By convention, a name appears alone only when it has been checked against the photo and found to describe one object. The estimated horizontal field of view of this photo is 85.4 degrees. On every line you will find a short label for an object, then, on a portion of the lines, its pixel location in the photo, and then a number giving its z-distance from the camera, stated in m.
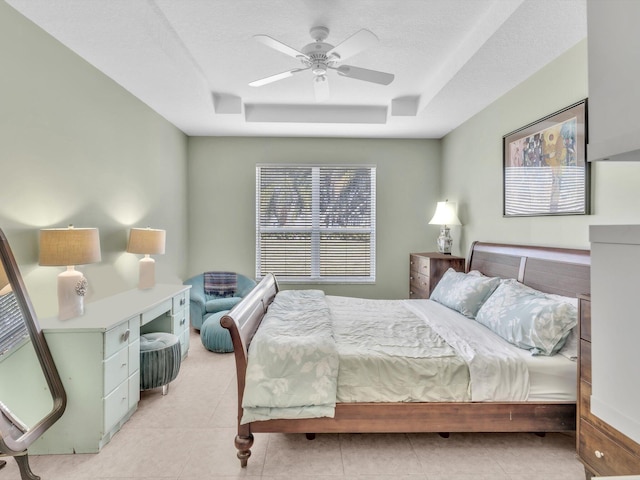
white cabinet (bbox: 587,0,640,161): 0.62
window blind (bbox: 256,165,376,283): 4.92
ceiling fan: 2.18
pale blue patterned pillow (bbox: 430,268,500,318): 2.87
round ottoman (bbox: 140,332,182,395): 2.64
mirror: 1.81
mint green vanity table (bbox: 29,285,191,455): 2.06
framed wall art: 2.37
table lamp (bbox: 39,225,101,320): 2.15
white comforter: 1.95
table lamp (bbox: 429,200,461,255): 4.20
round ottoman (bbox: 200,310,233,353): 3.66
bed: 1.98
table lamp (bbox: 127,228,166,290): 3.23
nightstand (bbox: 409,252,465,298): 3.95
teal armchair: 4.06
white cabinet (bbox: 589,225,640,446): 0.62
